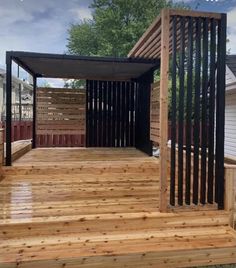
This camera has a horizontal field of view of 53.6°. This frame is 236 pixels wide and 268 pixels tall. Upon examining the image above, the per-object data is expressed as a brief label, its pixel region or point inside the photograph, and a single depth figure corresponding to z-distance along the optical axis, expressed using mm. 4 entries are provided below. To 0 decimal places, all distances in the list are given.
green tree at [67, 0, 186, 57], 12592
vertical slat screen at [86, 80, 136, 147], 6407
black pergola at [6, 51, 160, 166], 4261
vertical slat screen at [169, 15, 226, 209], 2933
